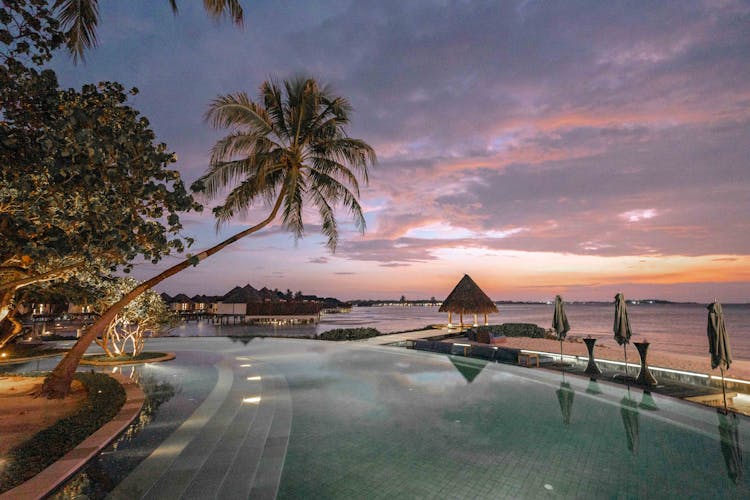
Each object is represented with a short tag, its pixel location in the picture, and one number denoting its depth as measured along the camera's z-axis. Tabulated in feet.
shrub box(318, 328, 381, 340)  57.91
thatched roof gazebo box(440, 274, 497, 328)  73.36
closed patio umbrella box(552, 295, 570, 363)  33.86
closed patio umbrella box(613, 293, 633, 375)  28.73
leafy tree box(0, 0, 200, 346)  12.91
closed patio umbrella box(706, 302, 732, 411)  20.18
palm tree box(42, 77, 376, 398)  30.71
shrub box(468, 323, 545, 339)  77.17
